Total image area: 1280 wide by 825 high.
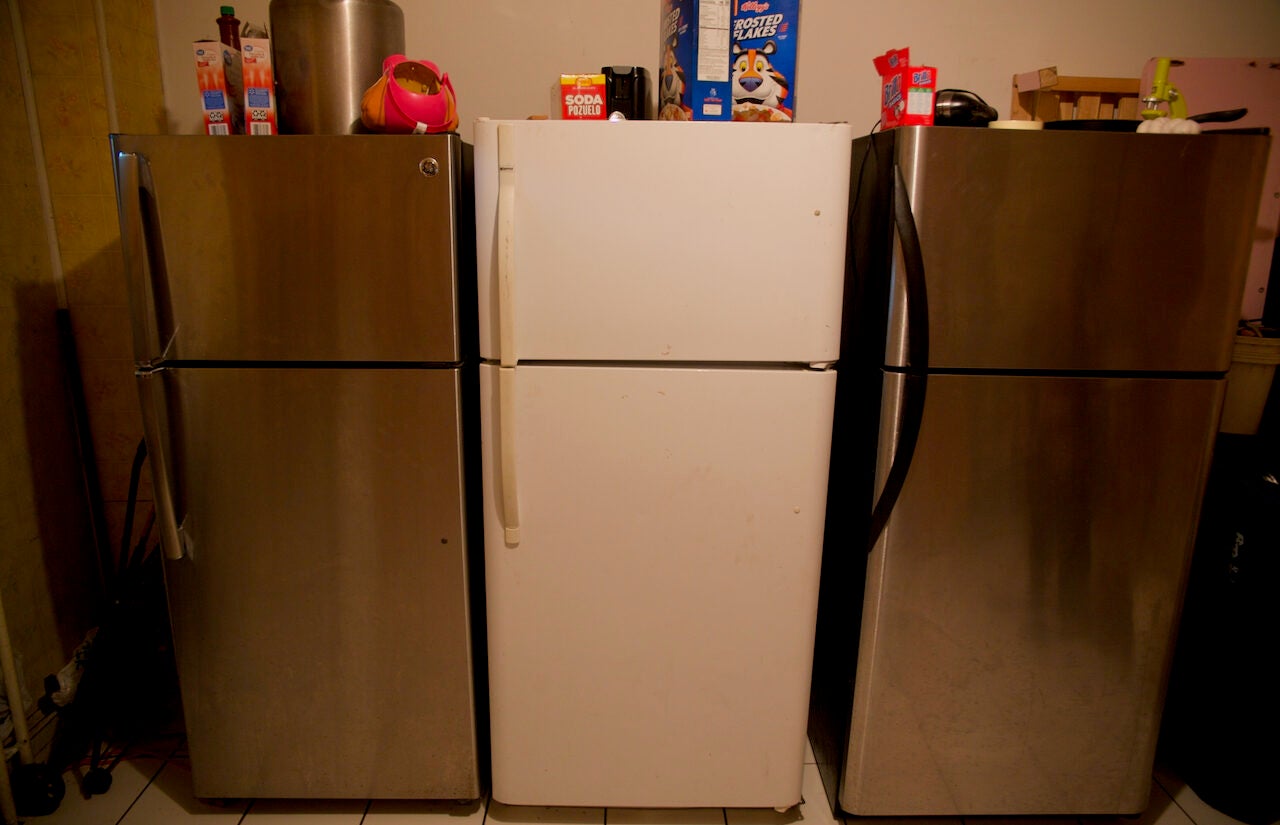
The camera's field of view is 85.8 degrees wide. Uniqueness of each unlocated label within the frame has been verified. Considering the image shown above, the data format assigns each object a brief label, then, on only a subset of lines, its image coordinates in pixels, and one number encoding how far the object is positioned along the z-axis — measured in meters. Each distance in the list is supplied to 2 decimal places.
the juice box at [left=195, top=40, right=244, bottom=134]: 1.31
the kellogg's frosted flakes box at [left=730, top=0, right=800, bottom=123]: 1.32
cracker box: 1.35
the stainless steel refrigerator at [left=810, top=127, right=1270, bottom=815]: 1.24
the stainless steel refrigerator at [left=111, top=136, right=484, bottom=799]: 1.24
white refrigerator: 1.21
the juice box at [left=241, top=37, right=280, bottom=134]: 1.30
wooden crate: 1.79
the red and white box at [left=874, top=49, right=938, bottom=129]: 1.29
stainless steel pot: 1.34
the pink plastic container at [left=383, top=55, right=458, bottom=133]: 1.27
